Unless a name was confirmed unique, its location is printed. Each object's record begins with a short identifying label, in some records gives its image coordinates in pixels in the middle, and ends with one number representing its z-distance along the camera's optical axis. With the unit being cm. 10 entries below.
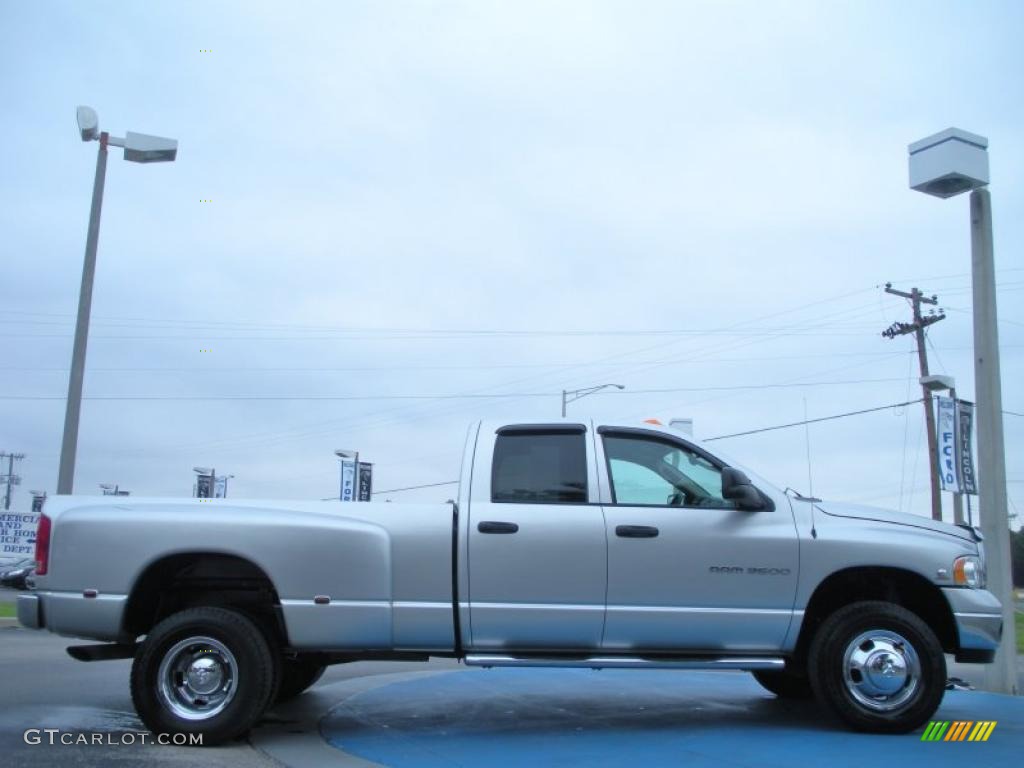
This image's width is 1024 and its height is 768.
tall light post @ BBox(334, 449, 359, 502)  2695
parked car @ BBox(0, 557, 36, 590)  3262
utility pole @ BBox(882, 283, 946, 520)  3073
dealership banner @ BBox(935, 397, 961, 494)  1734
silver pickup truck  589
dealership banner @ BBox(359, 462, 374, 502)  3183
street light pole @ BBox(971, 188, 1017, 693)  865
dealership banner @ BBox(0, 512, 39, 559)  3353
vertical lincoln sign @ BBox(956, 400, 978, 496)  1602
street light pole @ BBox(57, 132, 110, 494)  1329
